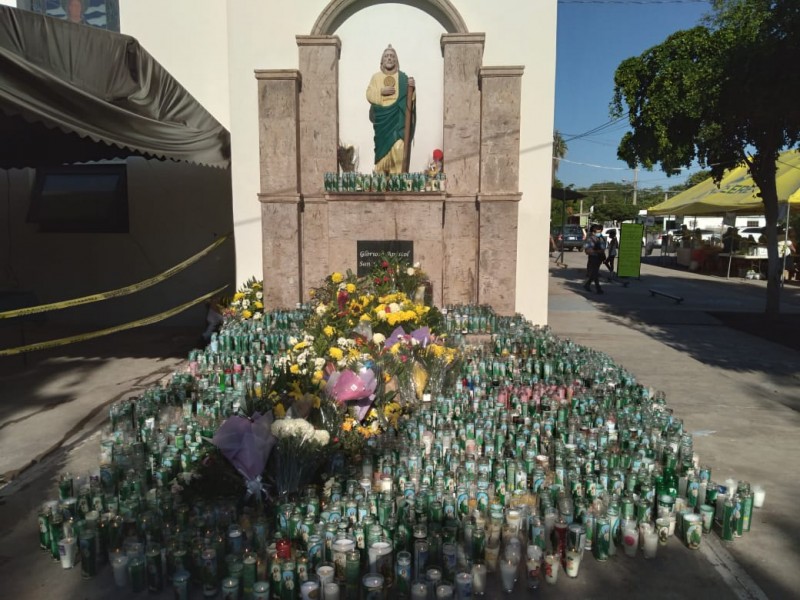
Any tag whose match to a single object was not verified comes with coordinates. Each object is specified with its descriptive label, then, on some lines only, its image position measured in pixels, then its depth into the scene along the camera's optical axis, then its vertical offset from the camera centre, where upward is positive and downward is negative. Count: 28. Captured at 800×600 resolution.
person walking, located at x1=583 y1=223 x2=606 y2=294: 15.60 -0.66
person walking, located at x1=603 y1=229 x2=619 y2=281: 19.92 -0.64
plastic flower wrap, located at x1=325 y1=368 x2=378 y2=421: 4.19 -1.10
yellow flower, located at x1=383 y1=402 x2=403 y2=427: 4.49 -1.37
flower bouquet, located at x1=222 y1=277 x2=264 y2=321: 8.61 -1.08
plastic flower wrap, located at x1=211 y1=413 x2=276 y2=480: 3.35 -1.19
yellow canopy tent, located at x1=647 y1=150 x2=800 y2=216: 18.00 +1.23
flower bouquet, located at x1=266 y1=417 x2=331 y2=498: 3.38 -1.25
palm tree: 54.63 +7.76
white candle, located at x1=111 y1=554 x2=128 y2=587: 2.87 -1.61
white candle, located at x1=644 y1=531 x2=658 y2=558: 3.16 -1.62
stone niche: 8.52 +0.46
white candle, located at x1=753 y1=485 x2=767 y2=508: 3.75 -1.63
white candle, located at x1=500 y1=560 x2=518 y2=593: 2.88 -1.62
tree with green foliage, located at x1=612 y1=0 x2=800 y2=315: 8.32 +2.11
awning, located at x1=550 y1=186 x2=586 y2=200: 21.30 +1.28
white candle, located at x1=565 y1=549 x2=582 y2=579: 3.00 -1.63
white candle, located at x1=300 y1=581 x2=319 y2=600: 2.64 -1.57
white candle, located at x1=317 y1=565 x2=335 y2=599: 2.67 -1.52
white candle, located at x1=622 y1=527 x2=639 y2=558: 3.19 -1.62
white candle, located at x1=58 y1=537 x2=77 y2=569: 3.05 -1.62
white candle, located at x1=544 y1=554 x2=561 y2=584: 2.93 -1.63
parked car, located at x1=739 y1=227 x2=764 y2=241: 25.13 +0.04
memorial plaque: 8.52 -0.28
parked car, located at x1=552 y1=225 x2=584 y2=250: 36.81 -0.44
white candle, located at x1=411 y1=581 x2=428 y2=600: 2.62 -1.56
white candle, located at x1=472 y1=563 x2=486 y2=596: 2.81 -1.61
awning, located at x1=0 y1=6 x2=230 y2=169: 5.41 +1.31
